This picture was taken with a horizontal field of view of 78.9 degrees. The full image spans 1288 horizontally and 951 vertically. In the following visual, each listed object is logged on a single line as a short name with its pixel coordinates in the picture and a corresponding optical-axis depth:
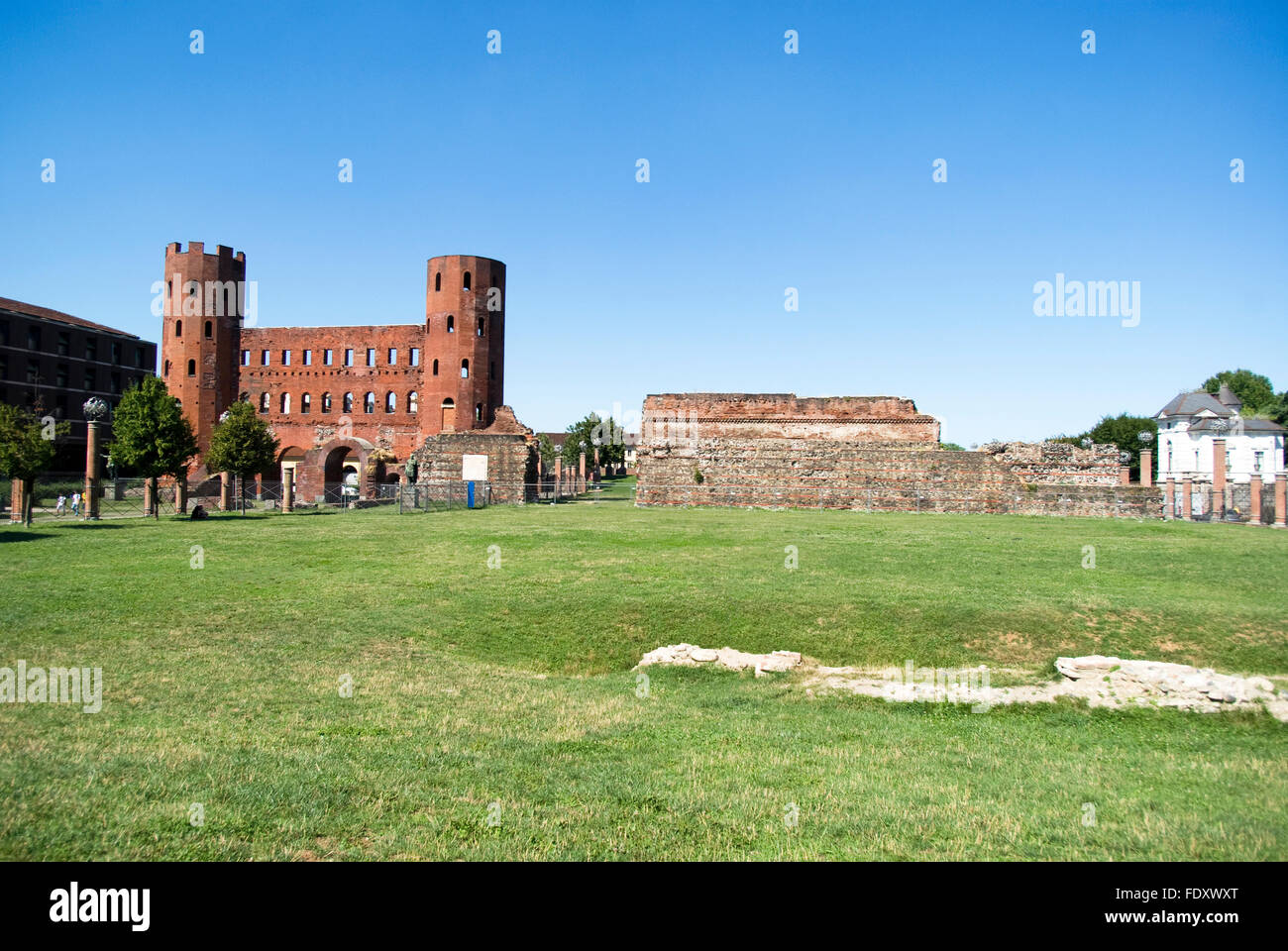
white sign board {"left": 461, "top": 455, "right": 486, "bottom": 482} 45.19
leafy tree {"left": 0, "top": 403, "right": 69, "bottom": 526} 24.73
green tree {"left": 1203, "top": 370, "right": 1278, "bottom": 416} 97.16
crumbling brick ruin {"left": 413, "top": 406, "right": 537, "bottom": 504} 45.41
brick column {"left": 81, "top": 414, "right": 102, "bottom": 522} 26.94
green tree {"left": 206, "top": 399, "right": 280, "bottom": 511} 42.25
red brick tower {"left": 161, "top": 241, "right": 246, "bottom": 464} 56.66
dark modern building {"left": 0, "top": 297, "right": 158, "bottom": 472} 61.31
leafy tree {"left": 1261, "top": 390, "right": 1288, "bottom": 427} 81.29
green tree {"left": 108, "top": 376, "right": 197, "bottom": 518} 38.91
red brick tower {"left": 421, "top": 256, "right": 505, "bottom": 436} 55.47
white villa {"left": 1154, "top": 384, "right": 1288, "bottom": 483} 69.62
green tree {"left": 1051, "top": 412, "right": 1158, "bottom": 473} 87.14
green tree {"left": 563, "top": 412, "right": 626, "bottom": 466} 81.25
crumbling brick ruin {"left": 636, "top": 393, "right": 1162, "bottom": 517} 37.75
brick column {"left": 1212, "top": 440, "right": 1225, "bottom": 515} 38.78
